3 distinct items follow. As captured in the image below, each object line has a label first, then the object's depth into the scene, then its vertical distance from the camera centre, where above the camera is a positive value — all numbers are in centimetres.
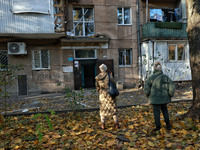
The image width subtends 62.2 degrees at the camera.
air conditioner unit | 1102 +160
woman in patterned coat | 422 -75
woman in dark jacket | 380 -47
